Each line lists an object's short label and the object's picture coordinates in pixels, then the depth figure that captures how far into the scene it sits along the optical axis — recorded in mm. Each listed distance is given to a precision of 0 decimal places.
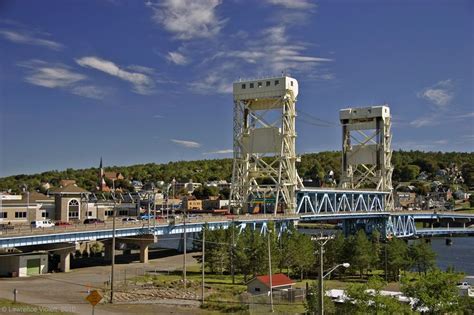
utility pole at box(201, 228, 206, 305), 45484
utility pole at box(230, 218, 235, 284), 59312
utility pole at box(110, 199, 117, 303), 44312
